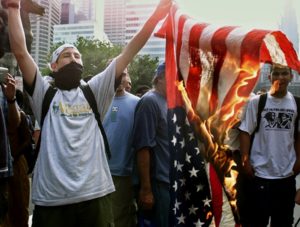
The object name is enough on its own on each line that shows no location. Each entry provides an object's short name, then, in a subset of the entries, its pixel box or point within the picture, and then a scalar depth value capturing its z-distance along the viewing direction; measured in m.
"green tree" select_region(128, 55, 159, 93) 37.19
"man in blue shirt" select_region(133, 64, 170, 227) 3.91
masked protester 3.00
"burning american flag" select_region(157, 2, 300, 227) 2.89
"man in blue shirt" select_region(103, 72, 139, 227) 4.33
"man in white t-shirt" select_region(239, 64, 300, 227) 4.38
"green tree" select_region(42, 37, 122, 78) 36.74
